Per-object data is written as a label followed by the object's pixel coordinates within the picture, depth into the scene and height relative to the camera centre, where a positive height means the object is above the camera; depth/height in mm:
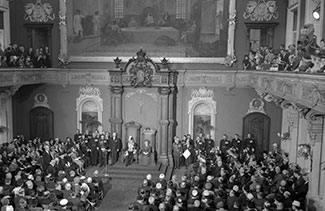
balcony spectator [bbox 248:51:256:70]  18656 +474
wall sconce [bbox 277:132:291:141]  15875 -2779
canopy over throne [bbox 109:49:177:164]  18875 -1404
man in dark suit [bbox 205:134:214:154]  18947 -3796
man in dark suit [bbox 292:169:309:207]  12125 -3867
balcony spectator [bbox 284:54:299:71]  11766 +218
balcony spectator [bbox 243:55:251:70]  19156 +329
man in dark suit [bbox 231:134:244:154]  18745 -3672
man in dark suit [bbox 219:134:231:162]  18688 -3775
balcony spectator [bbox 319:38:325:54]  10009 +633
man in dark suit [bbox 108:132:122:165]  18719 -3972
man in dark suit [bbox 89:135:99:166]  18516 -4112
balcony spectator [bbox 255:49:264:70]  17333 +477
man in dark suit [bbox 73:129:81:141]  19472 -3536
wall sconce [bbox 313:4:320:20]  13055 +2032
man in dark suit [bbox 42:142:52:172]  16045 -3905
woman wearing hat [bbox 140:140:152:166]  18125 -4174
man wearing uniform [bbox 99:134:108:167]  18162 -3965
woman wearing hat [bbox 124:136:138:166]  18177 -4038
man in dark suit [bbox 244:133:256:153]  18672 -3656
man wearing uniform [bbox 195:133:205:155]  18453 -3772
